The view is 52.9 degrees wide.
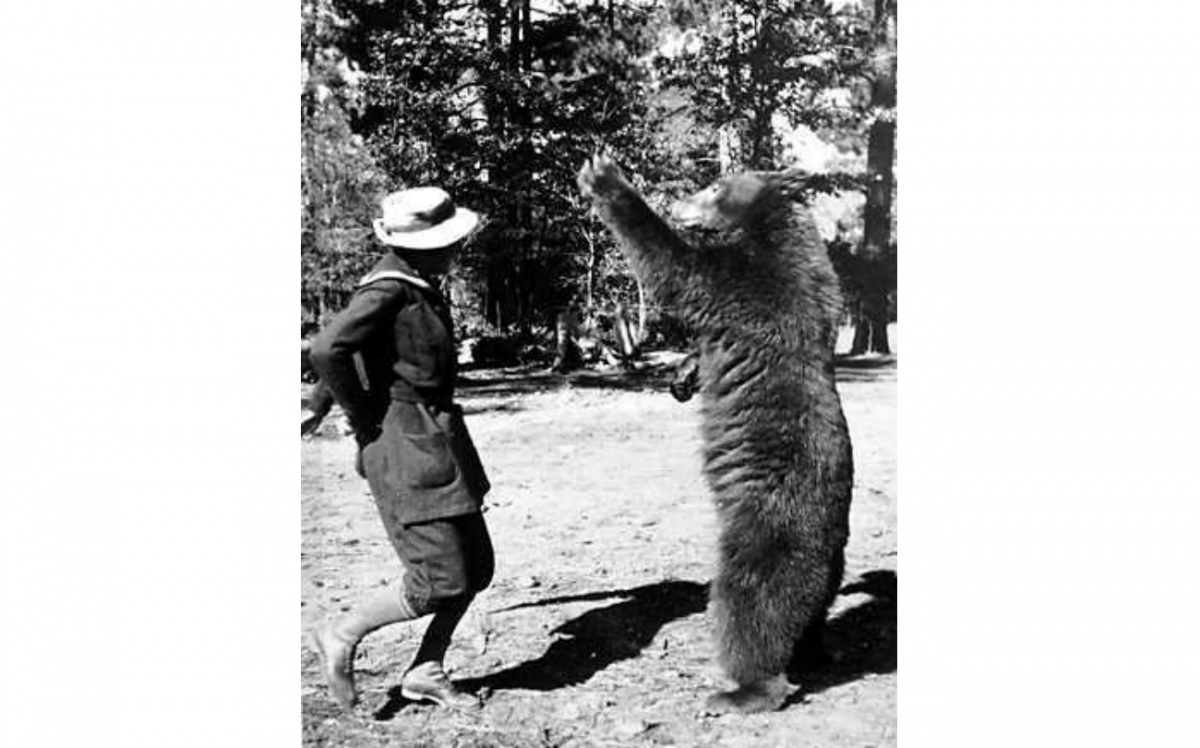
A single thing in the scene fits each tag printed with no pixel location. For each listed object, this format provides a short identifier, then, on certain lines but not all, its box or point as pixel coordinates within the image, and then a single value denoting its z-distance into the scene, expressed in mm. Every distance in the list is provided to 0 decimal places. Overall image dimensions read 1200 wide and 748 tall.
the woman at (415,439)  4188
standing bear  4297
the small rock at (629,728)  4363
